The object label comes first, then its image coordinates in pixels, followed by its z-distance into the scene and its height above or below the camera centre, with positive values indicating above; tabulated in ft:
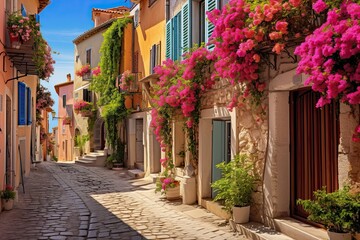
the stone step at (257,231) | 19.85 -5.66
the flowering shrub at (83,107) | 75.66 +3.96
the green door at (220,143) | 30.58 -1.30
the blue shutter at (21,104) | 37.80 +2.32
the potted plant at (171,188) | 34.01 -5.35
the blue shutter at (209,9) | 28.58 +8.71
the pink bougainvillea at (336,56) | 13.34 +2.55
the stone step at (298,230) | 17.85 -5.00
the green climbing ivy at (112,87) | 60.80 +6.75
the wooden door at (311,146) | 18.48 -1.02
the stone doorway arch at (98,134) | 75.25 -1.31
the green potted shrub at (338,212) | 14.56 -3.33
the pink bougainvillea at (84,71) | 76.95 +11.19
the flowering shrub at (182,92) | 29.78 +2.85
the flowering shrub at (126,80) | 54.90 +6.65
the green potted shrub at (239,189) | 22.90 -3.74
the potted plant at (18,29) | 30.01 +7.63
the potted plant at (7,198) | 29.43 -5.31
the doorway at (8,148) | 32.78 -1.72
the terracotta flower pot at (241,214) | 22.84 -5.15
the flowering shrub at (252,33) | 17.57 +4.51
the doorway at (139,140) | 59.11 -2.13
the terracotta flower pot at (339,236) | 15.01 -4.26
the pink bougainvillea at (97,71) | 68.50 +9.91
